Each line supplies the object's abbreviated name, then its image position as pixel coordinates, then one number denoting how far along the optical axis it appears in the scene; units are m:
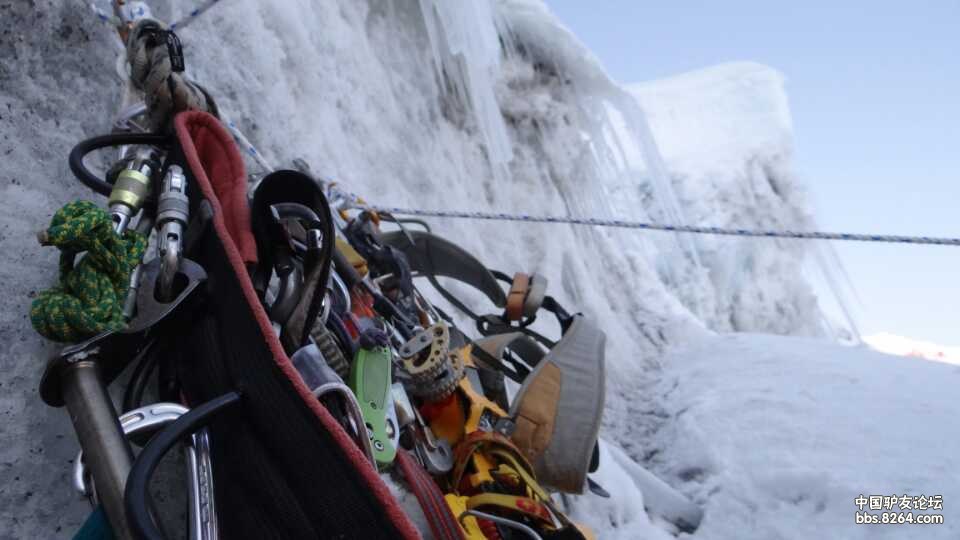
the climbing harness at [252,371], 0.50
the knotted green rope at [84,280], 0.58
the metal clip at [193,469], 0.52
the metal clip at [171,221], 0.67
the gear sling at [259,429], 0.46
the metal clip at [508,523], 0.77
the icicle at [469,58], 2.88
